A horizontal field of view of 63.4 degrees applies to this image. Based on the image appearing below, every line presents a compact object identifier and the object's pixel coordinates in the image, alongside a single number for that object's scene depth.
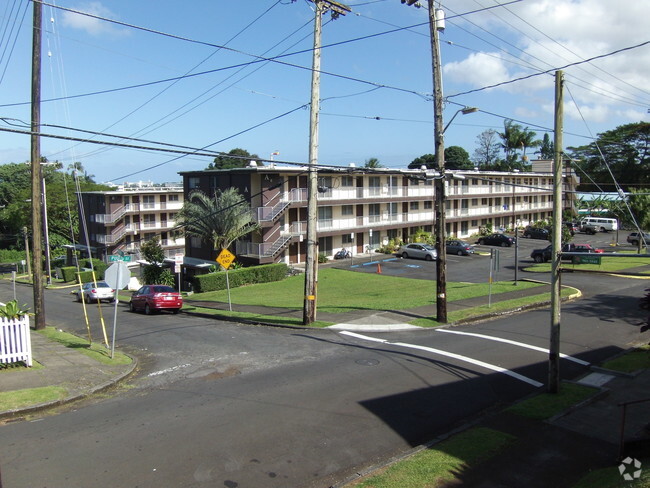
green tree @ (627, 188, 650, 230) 40.82
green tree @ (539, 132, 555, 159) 91.50
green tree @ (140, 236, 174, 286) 40.81
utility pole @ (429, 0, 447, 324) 18.06
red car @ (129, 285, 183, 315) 26.75
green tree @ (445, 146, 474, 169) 92.81
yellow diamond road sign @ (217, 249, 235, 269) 25.36
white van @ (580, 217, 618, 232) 68.94
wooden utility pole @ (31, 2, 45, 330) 19.44
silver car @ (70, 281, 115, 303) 35.59
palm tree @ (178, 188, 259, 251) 38.12
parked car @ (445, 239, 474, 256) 47.66
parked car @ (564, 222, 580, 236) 63.31
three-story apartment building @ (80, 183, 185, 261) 62.28
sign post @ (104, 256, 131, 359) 14.38
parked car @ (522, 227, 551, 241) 60.53
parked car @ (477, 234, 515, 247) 54.50
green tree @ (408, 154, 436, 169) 96.44
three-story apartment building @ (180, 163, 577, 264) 41.38
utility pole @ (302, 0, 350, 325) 18.31
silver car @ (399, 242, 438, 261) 45.17
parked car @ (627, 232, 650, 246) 49.38
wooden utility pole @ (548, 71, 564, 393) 10.77
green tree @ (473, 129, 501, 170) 95.56
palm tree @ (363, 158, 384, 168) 78.78
